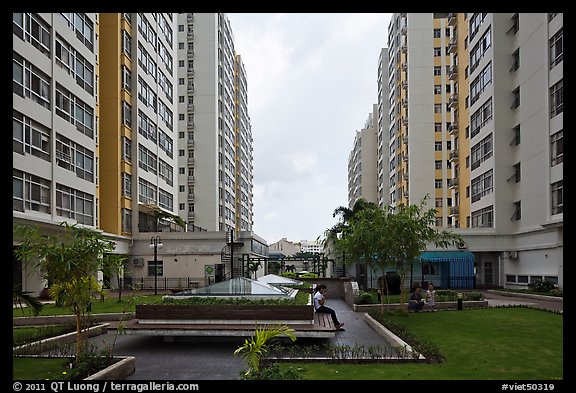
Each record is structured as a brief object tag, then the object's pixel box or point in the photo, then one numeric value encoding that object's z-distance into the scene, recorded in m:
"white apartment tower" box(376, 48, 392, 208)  86.44
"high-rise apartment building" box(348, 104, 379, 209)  104.12
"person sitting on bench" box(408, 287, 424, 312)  21.48
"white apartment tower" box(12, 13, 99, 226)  26.88
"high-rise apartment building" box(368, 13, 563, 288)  32.16
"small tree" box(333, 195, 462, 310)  19.90
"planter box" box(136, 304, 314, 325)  14.65
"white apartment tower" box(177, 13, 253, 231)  71.50
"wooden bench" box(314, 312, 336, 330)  14.78
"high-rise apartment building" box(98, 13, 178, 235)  40.59
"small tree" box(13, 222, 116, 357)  10.21
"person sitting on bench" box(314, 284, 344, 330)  17.45
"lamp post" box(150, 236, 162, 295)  37.99
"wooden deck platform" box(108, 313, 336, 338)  13.76
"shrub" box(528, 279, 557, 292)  29.98
